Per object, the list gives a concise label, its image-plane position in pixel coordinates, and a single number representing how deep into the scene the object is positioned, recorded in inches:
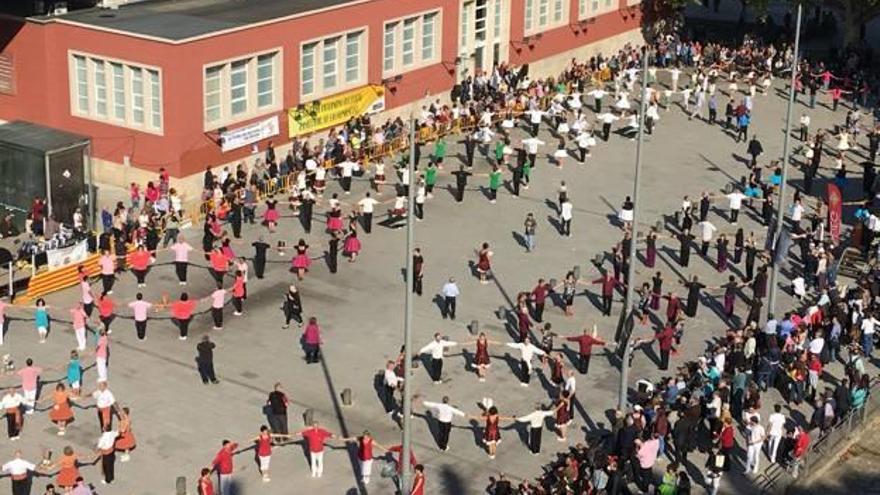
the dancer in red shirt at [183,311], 1311.5
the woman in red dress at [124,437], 1094.4
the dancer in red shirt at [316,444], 1081.4
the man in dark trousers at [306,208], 1656.0
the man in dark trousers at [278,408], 1127.3
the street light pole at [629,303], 1167.0
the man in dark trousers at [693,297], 1460.4
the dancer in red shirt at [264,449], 1072.2
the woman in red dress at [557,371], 1269.7
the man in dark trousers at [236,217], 1606.8
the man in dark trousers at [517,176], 1815.9
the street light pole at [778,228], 1407.5
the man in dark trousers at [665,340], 1318.9
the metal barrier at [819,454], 1131.9
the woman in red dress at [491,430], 1135.6
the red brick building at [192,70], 1706.4
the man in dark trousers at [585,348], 1304.1
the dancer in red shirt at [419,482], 1003.3
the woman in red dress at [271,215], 1632.6
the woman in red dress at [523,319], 1341.0
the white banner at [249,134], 1763.0
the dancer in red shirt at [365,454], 1070.4
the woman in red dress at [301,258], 1499.8
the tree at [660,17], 2787.9
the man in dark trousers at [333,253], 1525.6
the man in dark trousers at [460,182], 1779.0
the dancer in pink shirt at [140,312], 1314.0
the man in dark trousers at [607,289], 1448.1
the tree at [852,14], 2583.7
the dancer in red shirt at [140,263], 1446.9
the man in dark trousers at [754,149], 1996.8
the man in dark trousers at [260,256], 1489.9
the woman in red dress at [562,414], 1176.8
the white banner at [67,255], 1451.8
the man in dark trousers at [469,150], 1915.6
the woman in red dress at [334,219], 1582.2
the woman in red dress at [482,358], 1280.8
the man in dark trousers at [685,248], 1608.0
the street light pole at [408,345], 973.2
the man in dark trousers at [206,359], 1224.8
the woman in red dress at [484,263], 1517.1
